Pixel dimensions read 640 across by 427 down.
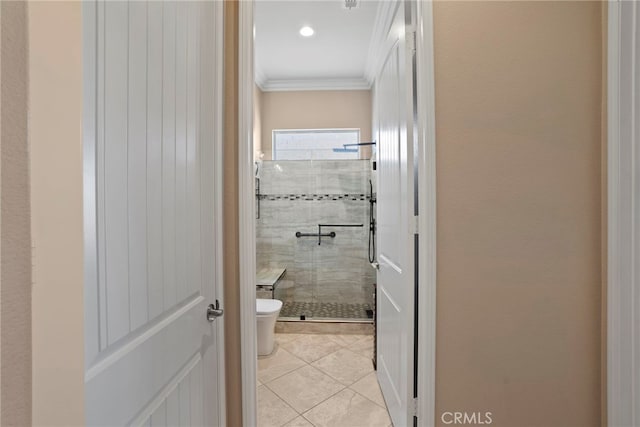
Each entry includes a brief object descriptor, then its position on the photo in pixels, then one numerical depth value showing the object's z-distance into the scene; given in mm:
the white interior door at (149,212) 606
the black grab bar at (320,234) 3807
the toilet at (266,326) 2537
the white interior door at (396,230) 1385
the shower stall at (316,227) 3781
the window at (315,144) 3945
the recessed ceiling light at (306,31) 2654
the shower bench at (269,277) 3068
